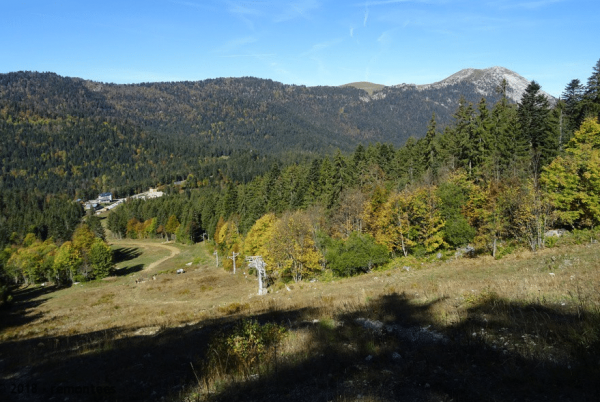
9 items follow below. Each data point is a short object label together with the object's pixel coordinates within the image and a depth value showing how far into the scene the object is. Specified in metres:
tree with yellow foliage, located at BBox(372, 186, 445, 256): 43.34
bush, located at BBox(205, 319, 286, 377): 8.55
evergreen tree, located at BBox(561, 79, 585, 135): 60.36
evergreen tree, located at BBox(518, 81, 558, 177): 48.75
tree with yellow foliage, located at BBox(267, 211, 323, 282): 52.47
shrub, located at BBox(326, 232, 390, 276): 43.59
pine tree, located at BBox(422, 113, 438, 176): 62.49
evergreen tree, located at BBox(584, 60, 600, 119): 54.44
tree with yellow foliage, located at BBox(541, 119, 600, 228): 30.73
